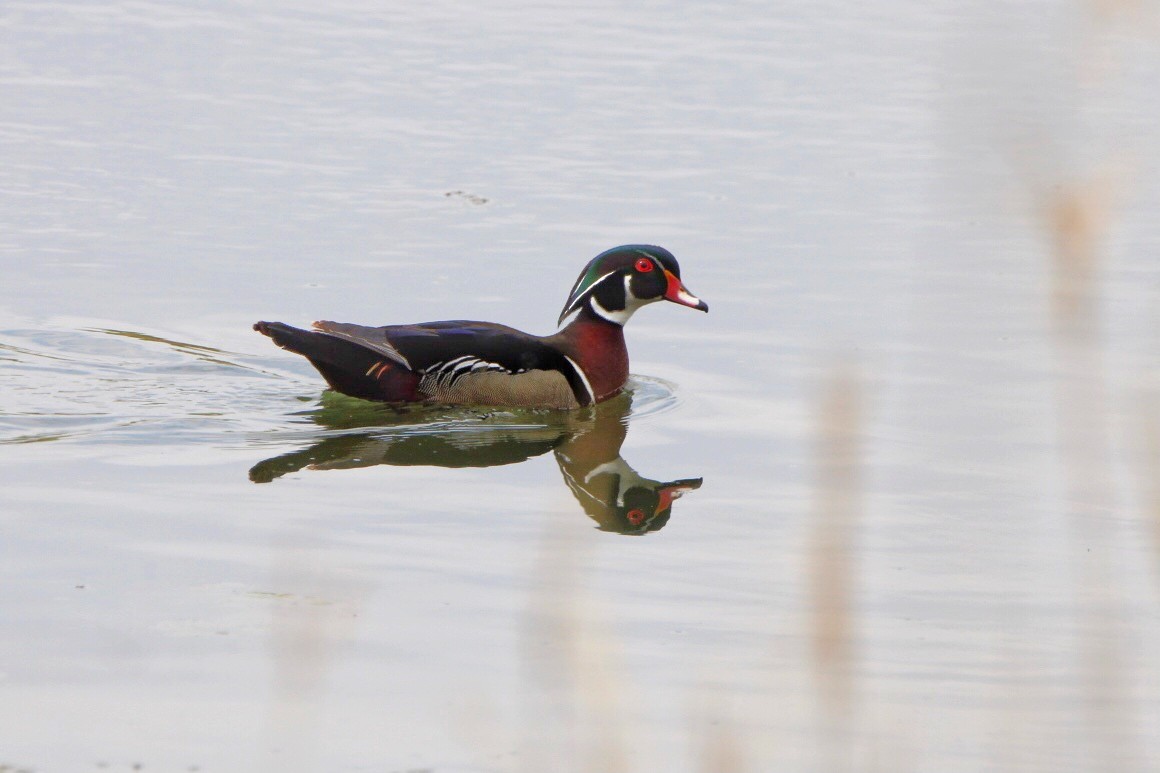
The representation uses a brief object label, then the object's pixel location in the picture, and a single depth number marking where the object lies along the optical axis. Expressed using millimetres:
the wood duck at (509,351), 17703
